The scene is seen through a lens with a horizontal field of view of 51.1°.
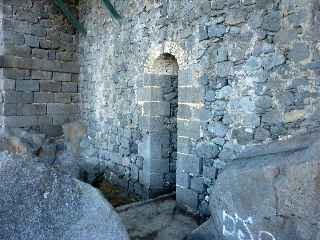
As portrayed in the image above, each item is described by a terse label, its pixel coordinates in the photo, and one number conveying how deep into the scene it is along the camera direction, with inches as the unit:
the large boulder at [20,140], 233.6
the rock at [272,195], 73.8
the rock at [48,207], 78.5
